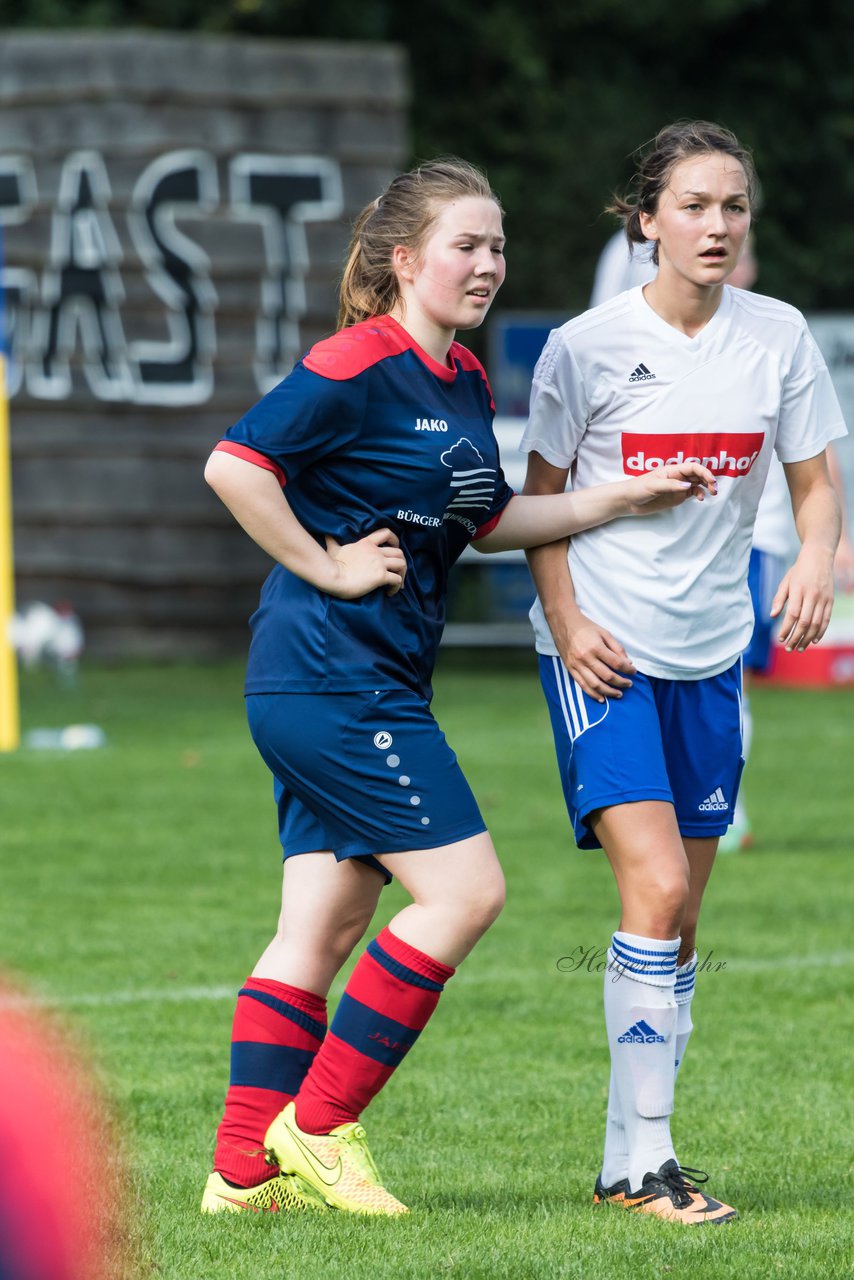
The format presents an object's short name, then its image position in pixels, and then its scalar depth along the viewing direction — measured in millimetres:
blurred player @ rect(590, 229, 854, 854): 25097
